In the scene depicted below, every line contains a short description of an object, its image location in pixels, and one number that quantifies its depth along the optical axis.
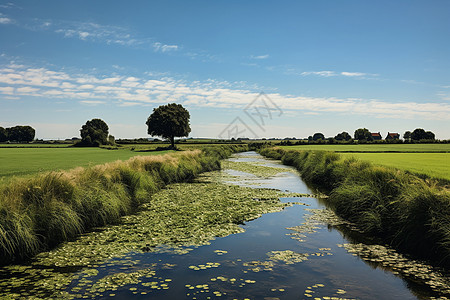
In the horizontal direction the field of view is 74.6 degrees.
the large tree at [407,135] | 139.23
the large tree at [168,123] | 64.44
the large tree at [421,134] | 118.44
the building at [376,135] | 149.85
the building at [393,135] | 144.80
